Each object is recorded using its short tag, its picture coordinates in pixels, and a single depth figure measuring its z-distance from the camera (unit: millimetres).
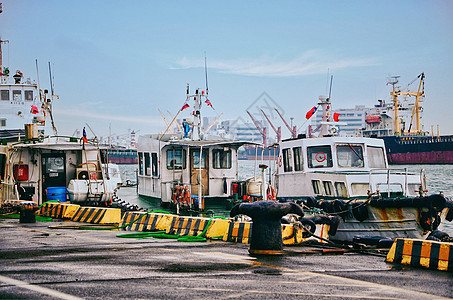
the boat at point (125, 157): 123950
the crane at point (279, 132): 170375
